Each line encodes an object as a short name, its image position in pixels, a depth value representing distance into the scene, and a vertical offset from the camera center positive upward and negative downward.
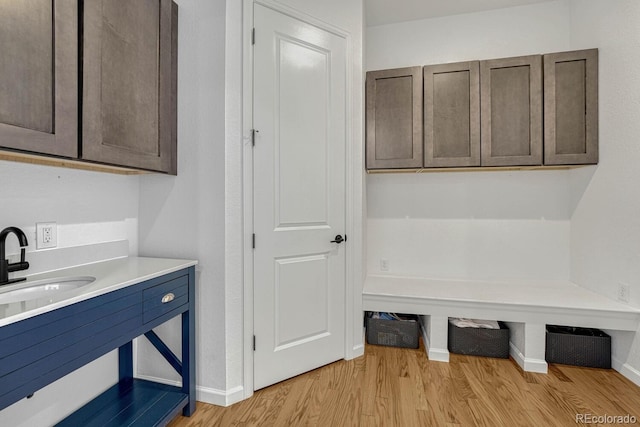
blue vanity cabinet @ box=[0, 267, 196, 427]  0.94 -0.49
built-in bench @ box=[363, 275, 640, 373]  2.12 -0.68
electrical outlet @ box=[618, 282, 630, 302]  2.12 -0.55
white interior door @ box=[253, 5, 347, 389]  1.95 +0.11
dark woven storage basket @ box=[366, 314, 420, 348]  2.55 -1.00
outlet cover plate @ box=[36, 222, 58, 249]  1.44 -0.11
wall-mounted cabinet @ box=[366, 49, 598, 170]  2.34 +0.78
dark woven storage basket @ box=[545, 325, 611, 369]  2.23 -0.99
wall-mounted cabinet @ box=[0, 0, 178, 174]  1.07 +0.55
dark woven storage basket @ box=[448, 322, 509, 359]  2.37 -1.00
